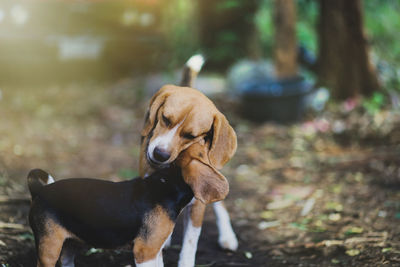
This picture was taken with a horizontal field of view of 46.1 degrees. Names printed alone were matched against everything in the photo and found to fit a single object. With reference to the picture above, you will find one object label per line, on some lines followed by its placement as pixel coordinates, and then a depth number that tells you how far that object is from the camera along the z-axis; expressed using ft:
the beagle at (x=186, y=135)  9.09
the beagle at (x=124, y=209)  7.77
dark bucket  24.85
